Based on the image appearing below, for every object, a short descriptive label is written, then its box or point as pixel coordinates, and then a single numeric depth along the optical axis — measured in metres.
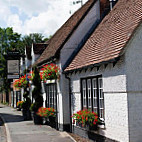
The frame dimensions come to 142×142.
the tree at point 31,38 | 65.07
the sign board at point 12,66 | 28.70
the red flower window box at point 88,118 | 11.59
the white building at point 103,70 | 9.61
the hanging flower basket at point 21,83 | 25.58
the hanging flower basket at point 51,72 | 16.06
